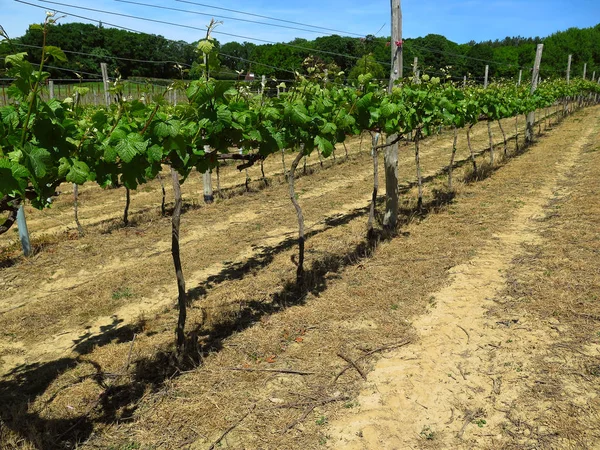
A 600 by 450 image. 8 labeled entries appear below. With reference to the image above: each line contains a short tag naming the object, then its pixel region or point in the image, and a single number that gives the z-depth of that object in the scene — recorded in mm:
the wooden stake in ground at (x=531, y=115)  18267
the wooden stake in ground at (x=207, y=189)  10844
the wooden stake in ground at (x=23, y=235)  7652
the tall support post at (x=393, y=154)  7398
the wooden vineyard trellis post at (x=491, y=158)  13923
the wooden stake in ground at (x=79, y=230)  8827
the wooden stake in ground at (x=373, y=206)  7473
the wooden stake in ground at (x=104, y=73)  12159
